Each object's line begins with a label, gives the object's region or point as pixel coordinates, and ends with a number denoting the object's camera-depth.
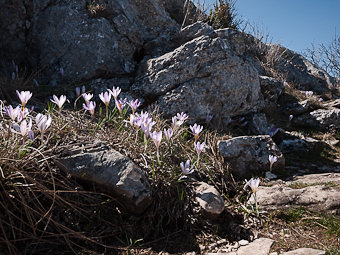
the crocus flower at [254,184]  2.18
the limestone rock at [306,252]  1.64
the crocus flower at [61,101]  2.38
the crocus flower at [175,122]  2.61
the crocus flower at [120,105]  2.65
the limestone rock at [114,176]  1.97
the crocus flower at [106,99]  2.60
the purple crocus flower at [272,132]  4.33
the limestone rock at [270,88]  5.73
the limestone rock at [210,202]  2.08
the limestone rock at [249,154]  2.94
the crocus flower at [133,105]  2.75
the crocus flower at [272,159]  2.87
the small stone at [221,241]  1.96
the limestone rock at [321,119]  5.42
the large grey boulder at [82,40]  4.38
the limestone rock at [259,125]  4.48
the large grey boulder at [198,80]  4.05
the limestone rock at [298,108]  5.78
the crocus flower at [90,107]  2.45
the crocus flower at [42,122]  1.88
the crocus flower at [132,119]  2.44
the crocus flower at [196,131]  2.53
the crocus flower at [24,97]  2.24
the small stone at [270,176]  2.95
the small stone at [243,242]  1.93
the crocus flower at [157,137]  2.14
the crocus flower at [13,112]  1.97
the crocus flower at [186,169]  2.15
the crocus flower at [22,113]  2.03
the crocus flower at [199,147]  2.41
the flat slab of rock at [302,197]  2.23
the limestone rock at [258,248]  1.77
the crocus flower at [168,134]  2.33
